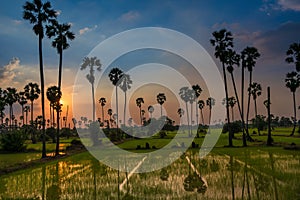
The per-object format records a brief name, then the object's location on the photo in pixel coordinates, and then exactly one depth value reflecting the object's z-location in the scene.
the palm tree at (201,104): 133.94
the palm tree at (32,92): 70.81
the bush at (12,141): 47.84
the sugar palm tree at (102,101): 106.76
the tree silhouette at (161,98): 108.88
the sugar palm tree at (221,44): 51.72
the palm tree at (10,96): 77.78
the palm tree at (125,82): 84.78
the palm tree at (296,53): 43.10
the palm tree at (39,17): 36.66
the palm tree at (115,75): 74.42
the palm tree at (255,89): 85.85
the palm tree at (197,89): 99.90
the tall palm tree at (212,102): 137.23
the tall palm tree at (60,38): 40.70
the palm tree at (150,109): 138.61
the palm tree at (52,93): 68.12
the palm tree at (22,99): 84.25
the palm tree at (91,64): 65.31
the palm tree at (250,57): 54.22
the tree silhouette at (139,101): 111.75
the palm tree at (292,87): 75.22
